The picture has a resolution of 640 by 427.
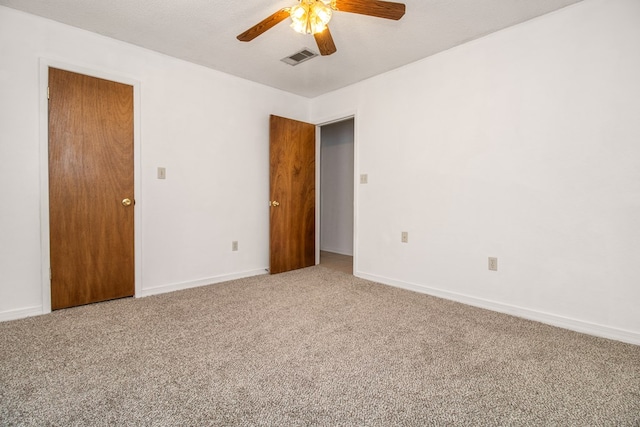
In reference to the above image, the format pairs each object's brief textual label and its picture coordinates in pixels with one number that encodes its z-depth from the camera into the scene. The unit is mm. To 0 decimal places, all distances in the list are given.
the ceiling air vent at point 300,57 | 2977
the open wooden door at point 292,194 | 3855
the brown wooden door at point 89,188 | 2525
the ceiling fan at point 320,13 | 1885
